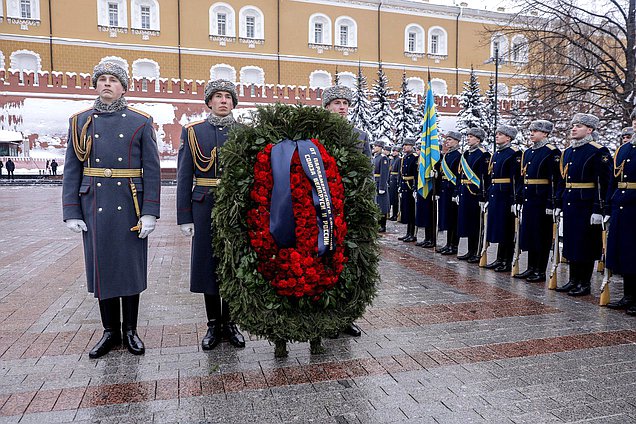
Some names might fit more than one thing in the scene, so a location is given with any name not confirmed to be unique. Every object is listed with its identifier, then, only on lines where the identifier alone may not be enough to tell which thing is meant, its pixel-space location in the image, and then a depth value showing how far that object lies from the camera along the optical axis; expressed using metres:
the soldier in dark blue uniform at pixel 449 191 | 9.39
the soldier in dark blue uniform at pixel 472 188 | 8.53
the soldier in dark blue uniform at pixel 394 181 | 13.77
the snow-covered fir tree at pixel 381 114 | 33.38
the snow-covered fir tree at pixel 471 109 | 35.78
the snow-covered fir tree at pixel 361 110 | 32.66
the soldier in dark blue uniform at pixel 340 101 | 4.80
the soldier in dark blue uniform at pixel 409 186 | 11.09
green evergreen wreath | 3.86
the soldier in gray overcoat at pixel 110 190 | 4.25
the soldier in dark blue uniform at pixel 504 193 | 7.77
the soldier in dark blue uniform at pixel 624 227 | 5.61
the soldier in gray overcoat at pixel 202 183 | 4.40
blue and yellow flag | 9.53
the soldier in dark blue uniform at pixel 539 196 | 7.07
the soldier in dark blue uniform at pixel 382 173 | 11.05
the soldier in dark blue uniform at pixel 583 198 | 6.27
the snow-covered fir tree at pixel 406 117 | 34.16
